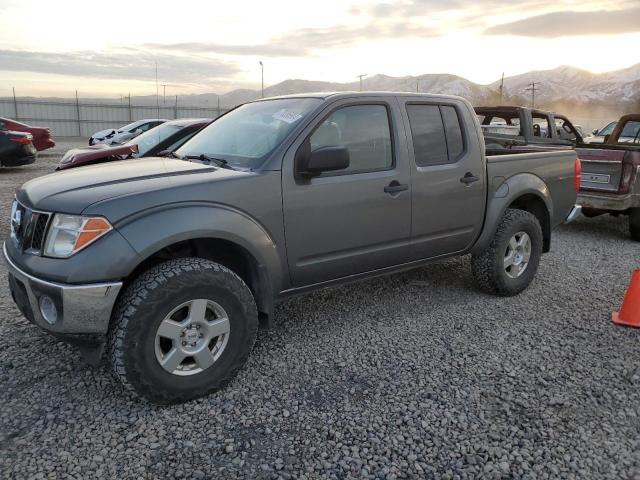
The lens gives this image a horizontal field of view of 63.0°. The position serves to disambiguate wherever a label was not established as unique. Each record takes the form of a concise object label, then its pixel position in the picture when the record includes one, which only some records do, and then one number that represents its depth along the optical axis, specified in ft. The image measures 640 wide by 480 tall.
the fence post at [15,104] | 101.19
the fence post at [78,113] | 104.01
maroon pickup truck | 23.41
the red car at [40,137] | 49.96
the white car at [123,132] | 56.24
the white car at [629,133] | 31.55
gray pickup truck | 9.30
